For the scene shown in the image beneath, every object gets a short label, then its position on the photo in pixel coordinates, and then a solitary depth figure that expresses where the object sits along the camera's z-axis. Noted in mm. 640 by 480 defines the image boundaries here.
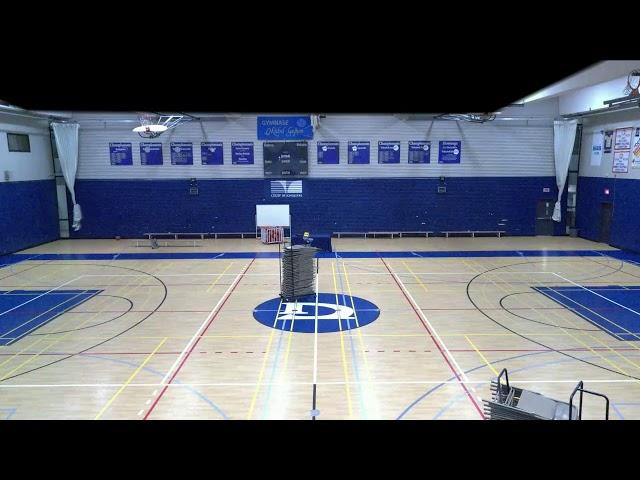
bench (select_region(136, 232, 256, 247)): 24812
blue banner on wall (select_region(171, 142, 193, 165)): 24453
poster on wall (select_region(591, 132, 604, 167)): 22828
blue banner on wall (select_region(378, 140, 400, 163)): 24562
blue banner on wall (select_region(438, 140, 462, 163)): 24625
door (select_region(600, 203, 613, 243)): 22375
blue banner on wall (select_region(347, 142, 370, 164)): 24547
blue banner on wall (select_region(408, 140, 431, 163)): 24578
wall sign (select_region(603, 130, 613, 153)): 21875
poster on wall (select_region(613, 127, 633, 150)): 20406
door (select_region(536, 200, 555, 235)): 25031
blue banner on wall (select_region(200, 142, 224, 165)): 24438
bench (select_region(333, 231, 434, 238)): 25062
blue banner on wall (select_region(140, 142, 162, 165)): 24469
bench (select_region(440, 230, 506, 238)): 25094
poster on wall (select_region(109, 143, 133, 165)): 24531
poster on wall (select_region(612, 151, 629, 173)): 20797
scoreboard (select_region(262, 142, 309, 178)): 24344
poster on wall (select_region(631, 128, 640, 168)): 19836
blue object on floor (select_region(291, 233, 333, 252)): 21688
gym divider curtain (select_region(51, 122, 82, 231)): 23625
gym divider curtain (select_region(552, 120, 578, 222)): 24031
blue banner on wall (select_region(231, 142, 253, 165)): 24422
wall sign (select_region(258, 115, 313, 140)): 22500
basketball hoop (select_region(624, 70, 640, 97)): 15558
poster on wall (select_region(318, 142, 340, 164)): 24438
